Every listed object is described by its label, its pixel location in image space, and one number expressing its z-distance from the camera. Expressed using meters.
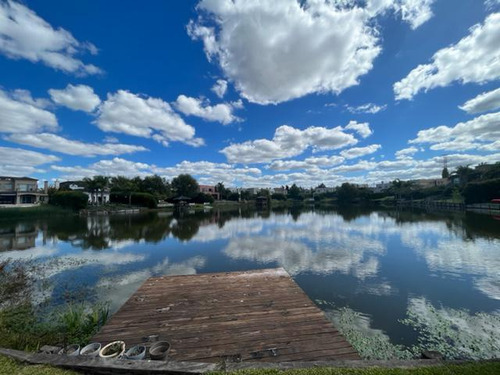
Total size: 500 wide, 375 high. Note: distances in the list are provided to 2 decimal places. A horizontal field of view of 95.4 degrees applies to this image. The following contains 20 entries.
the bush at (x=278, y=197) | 91.69
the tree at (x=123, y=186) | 43.84
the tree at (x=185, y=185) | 60.22
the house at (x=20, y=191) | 43.16
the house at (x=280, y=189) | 124.43
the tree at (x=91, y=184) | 40.06
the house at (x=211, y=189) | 79.47
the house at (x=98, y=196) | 42.28
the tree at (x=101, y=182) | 40.14
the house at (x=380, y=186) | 107.19
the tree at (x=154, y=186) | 53.79
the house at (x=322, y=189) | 125.25
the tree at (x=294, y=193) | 96.19
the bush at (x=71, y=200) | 33.78
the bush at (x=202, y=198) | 61.09
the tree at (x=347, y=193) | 77.69
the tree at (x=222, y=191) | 79.75
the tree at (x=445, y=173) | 84.85
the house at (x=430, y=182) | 79.19
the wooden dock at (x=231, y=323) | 3.24
